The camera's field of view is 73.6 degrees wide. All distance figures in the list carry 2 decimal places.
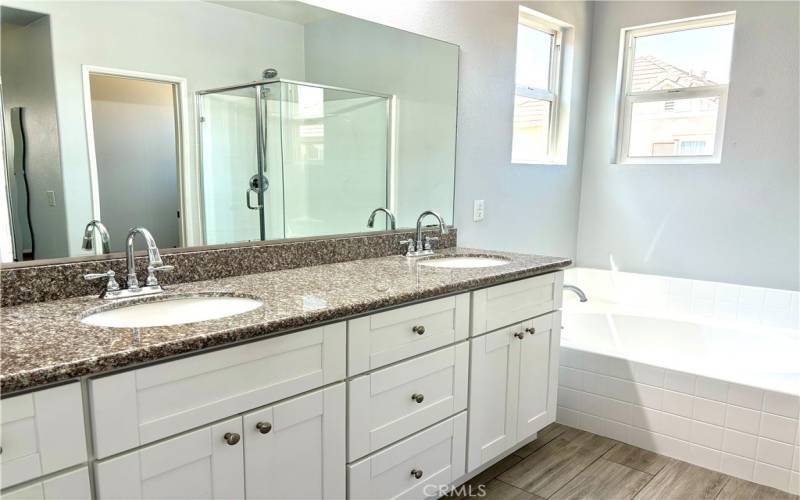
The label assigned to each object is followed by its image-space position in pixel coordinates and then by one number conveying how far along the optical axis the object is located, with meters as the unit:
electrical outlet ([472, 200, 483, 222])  2.76
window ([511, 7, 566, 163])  3.08
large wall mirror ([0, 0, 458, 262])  1.38
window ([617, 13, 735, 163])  3.08
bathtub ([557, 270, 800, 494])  2.11
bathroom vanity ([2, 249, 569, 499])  0.98
